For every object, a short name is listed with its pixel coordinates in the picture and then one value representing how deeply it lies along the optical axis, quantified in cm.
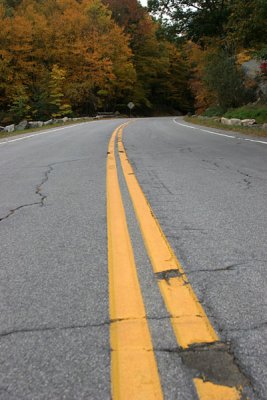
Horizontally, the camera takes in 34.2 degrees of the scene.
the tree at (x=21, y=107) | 3306
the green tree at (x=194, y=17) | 3105
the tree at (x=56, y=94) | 3634
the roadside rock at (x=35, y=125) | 2755
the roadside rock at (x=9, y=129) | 2402
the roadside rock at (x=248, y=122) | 1952
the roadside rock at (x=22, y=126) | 2588
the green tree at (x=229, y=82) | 2564
